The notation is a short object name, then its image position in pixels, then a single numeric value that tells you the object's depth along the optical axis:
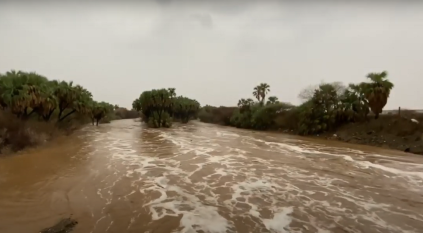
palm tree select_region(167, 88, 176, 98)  46.59
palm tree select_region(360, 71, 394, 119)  27.11
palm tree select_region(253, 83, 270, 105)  55.47
